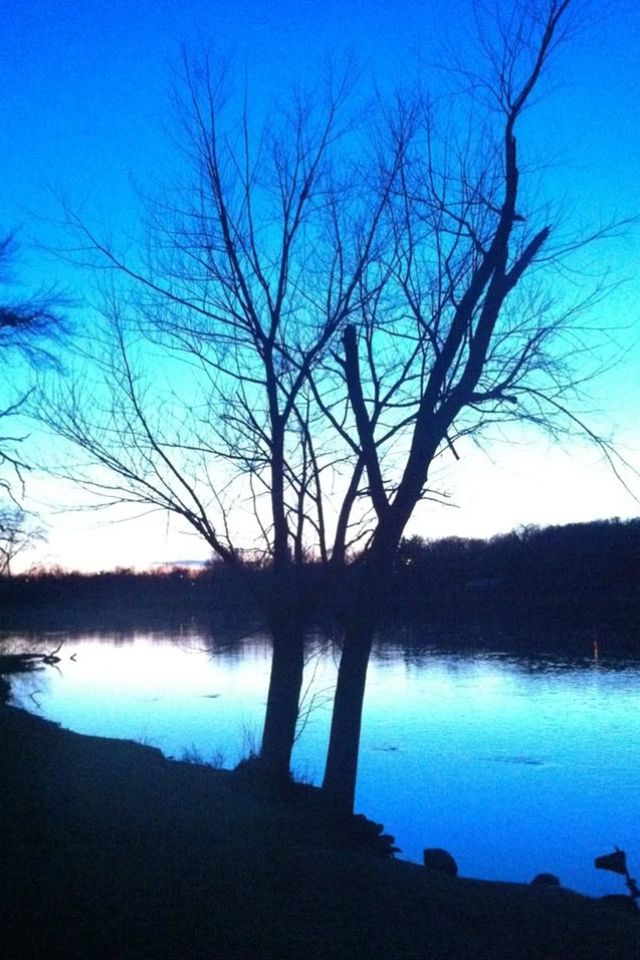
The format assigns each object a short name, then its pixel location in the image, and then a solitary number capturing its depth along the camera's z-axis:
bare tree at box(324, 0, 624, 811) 9.84
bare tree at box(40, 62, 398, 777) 10.78
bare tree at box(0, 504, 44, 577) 14.92
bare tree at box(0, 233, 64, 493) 12.16
